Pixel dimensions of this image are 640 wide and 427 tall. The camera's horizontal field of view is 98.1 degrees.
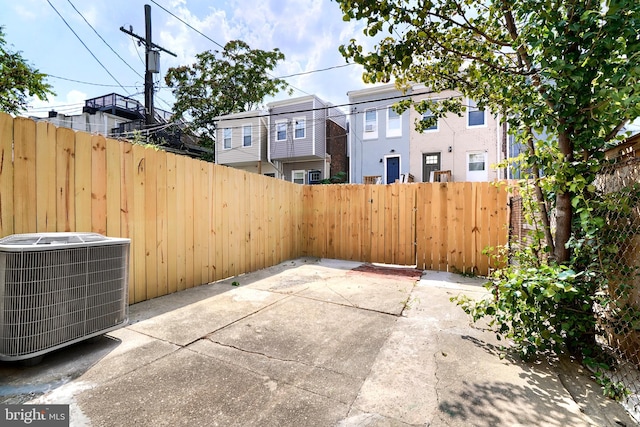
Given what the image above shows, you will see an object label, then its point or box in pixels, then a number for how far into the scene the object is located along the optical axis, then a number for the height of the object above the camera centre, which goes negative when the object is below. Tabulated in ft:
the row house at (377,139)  44.65 +12.10
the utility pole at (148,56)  37.01 +21.01
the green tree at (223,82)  64.23 +30.85
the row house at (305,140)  51.39 +13.83
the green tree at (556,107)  5.93 +2.39
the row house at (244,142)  55.67 +14.60
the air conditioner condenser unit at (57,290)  6.04 -1.83
